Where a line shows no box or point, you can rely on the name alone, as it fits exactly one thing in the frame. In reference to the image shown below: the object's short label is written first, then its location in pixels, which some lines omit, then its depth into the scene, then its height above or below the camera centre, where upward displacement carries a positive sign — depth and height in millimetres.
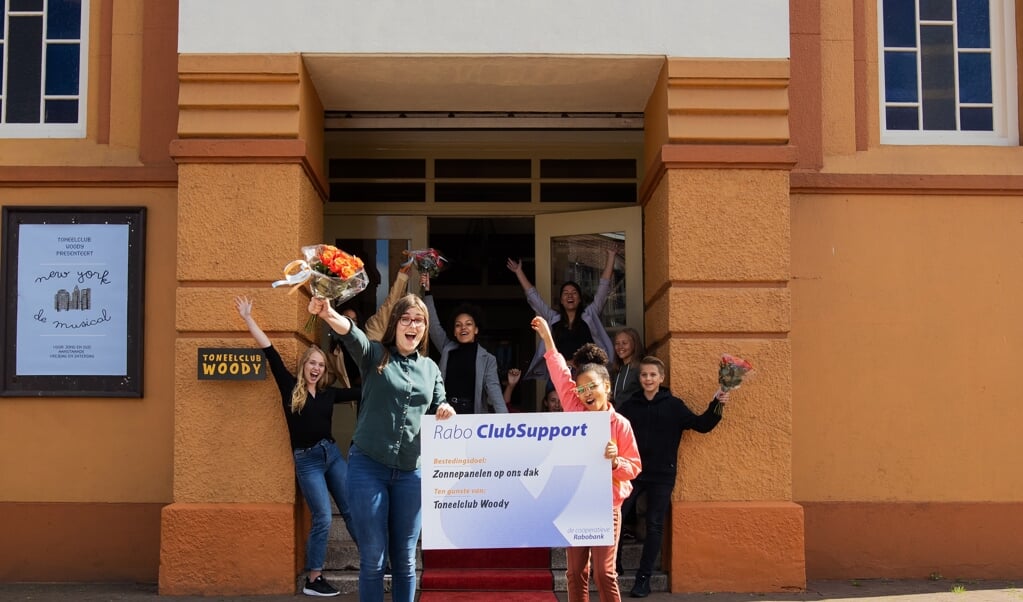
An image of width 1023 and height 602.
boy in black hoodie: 7953 -463
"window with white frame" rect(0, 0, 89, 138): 8969 +2447
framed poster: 8570 +511
